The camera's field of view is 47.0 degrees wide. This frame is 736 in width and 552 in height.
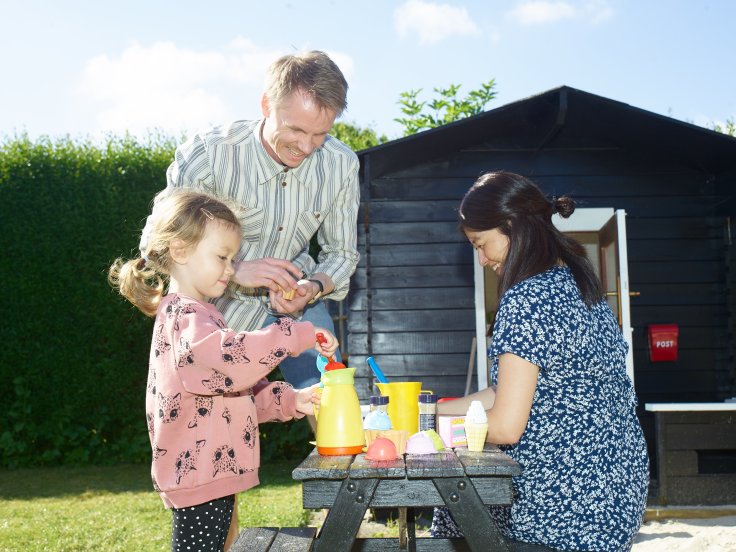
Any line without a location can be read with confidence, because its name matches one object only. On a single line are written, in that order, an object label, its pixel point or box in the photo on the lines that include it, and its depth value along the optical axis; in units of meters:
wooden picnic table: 1.90
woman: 2.25
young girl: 2.22
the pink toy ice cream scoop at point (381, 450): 2.00
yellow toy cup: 2.38
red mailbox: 7.12
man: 2.87
